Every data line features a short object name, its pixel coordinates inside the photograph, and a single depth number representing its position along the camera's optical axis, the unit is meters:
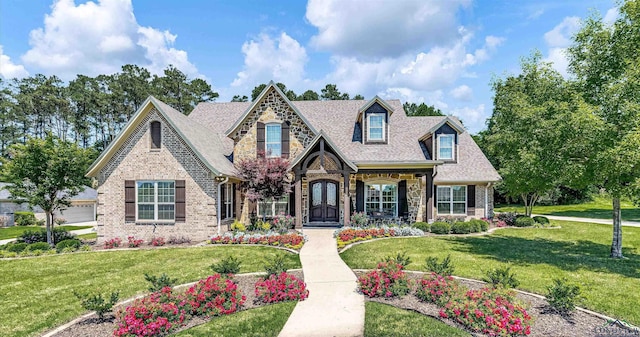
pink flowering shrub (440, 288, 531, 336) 5.83
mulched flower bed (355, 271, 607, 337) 5.97
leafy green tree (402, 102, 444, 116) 42.97
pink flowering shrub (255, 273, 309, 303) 7.47
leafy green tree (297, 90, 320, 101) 49.70
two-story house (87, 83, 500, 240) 15.65
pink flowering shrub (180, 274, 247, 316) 6.76
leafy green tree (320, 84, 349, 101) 53.19
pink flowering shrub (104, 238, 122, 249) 14.82
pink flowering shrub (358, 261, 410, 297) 7.72
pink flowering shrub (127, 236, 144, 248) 14.72
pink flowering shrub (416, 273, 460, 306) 7.10
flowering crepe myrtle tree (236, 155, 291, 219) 15.82
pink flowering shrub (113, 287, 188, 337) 5.77
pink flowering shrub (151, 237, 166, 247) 14.85
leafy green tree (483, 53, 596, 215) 10.87
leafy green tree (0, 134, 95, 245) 14.71
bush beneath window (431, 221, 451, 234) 17.02
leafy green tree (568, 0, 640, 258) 9.71
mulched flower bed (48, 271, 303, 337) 6.10
